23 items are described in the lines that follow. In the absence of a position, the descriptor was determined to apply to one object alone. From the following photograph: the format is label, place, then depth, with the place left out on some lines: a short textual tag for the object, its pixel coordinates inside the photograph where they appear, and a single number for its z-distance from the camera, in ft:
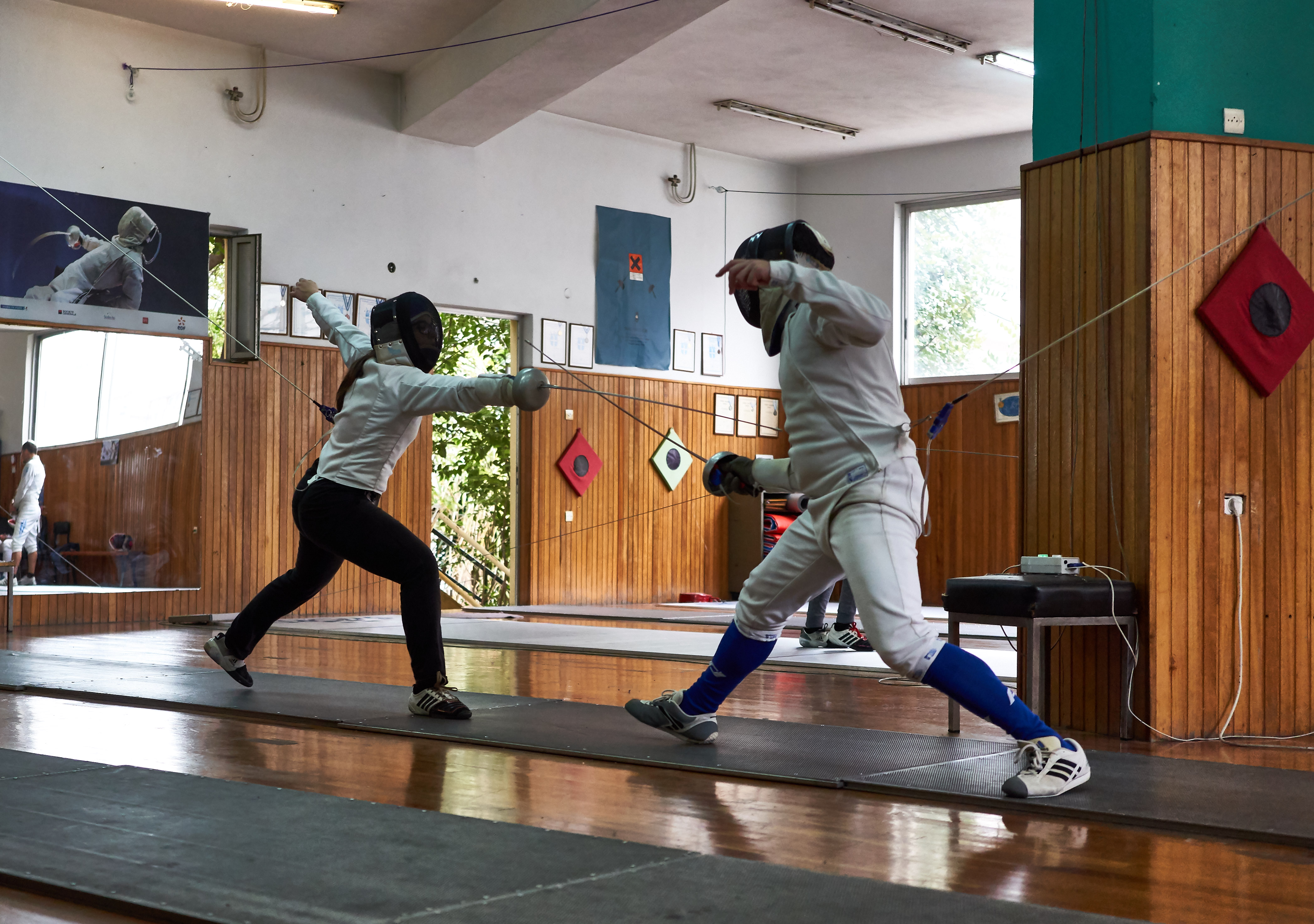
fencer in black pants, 12.51
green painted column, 12.71
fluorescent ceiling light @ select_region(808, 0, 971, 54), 26.66
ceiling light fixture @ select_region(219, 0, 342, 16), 24.97
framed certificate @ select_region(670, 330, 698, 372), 36.68
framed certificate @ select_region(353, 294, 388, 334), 29.48
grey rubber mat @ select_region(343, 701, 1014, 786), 10.06
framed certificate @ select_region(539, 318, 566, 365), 33.27
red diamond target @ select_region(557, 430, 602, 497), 34.19
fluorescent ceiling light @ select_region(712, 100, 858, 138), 32.94
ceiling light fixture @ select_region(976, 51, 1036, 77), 29.68
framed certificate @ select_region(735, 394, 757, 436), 38.14
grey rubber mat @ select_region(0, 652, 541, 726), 13.21
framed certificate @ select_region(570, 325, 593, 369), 34.04
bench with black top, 11.65
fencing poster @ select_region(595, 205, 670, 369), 34.88
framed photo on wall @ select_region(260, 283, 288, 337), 28.45
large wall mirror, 24.89
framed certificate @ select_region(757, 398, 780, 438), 38.60
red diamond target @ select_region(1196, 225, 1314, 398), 12.62
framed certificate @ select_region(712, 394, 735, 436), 37.60
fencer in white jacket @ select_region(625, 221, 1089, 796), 9.30
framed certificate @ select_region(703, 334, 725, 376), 37.47
